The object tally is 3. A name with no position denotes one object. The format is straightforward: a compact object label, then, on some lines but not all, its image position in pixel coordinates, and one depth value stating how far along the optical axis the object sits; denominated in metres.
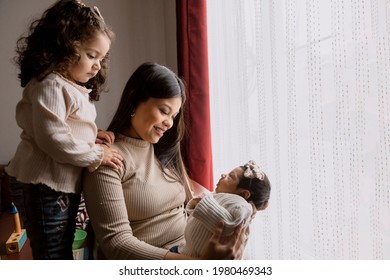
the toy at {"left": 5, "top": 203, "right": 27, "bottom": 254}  0.94
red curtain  1.11
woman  0.60
